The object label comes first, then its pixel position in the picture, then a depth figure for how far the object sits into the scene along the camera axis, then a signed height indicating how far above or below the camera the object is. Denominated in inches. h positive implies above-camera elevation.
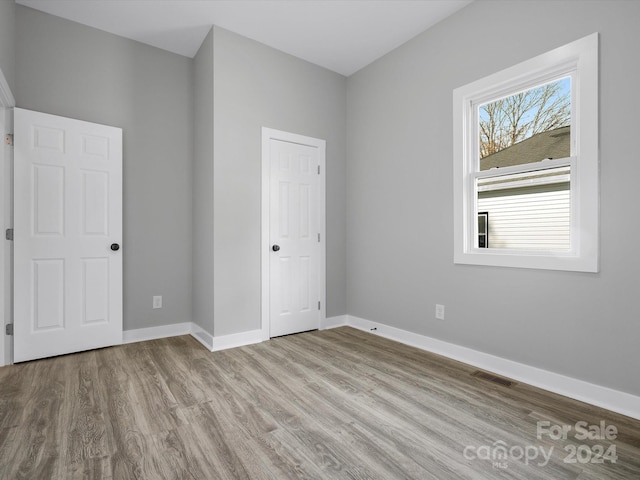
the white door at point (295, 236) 140.0 +0.8
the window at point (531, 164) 85.4 +22.2
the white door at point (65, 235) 109.4 +0.6
